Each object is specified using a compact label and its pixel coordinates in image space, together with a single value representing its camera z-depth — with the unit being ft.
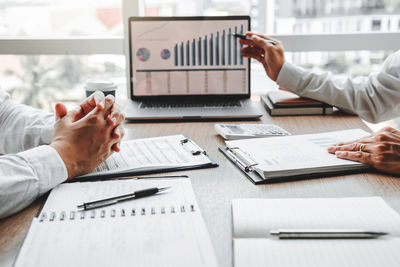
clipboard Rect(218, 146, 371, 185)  2.86
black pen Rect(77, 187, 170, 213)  2.41
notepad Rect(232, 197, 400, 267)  1.90
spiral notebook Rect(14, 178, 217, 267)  1.92
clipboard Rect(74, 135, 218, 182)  2.90
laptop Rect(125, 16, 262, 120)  5.08
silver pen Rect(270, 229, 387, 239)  2.08
